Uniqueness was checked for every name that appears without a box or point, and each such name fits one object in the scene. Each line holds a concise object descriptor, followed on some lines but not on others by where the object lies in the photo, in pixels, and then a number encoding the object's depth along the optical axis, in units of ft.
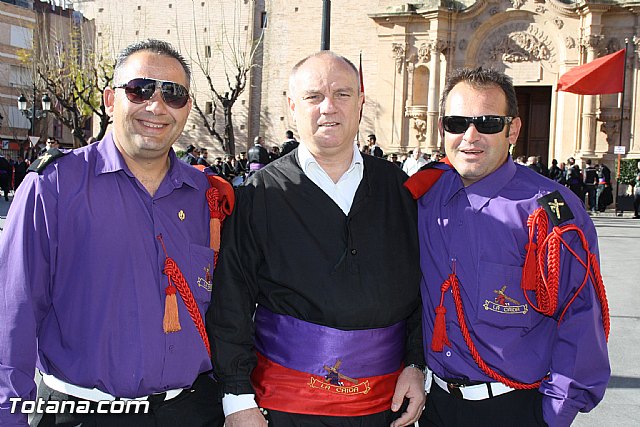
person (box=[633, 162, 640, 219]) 69.21
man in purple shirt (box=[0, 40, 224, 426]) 8.59
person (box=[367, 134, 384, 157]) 58.28
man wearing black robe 9.71
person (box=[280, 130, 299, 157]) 34.45
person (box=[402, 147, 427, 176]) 53.54
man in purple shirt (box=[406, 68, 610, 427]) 9.56
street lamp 90.27
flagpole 80.79
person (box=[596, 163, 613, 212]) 75.15
